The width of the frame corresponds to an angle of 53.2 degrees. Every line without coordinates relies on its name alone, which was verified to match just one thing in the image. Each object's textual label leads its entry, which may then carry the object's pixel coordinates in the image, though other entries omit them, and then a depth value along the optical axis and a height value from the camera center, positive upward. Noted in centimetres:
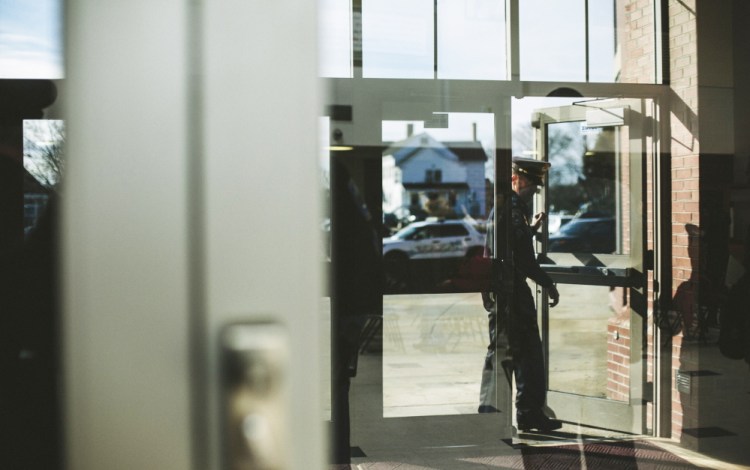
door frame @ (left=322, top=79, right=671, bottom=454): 433 +77
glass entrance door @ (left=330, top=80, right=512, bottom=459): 446 -51
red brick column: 407 +24
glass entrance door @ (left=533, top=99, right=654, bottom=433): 443 -17
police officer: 435 -56
